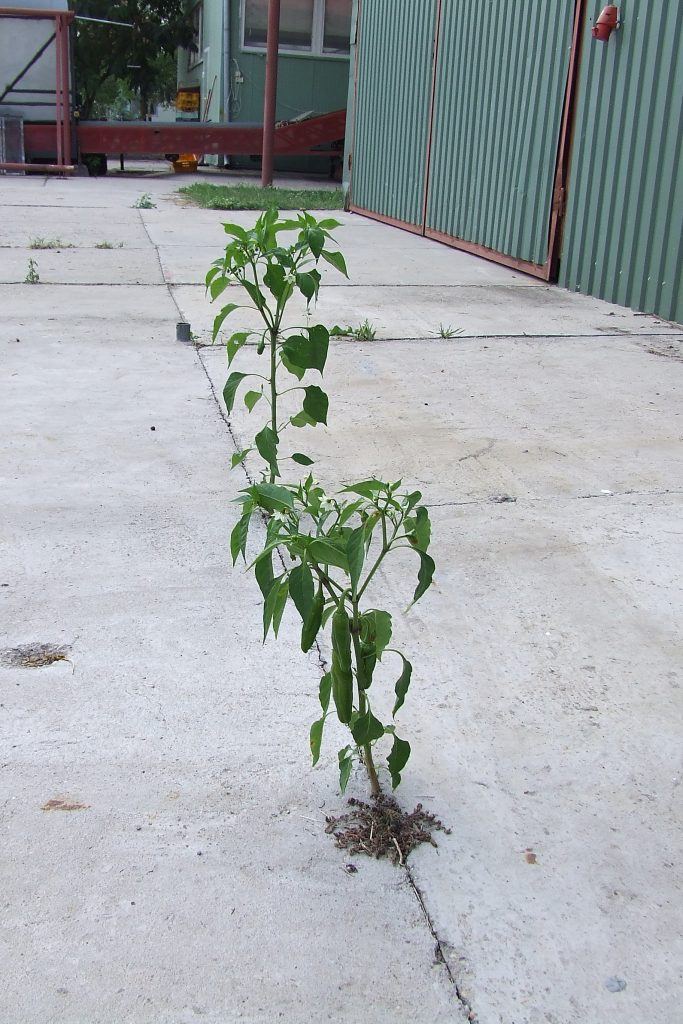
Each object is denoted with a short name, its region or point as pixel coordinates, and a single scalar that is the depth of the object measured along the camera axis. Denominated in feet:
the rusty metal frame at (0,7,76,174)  53.78
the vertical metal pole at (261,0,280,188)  47.73
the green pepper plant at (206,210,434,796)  6.11
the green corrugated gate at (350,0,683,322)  22.71
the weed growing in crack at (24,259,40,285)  24.21
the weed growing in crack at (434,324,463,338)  20.31
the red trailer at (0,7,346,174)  56.95
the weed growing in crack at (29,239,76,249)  29.71
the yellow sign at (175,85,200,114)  79.51
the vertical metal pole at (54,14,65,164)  53.82
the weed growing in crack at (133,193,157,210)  42.06
